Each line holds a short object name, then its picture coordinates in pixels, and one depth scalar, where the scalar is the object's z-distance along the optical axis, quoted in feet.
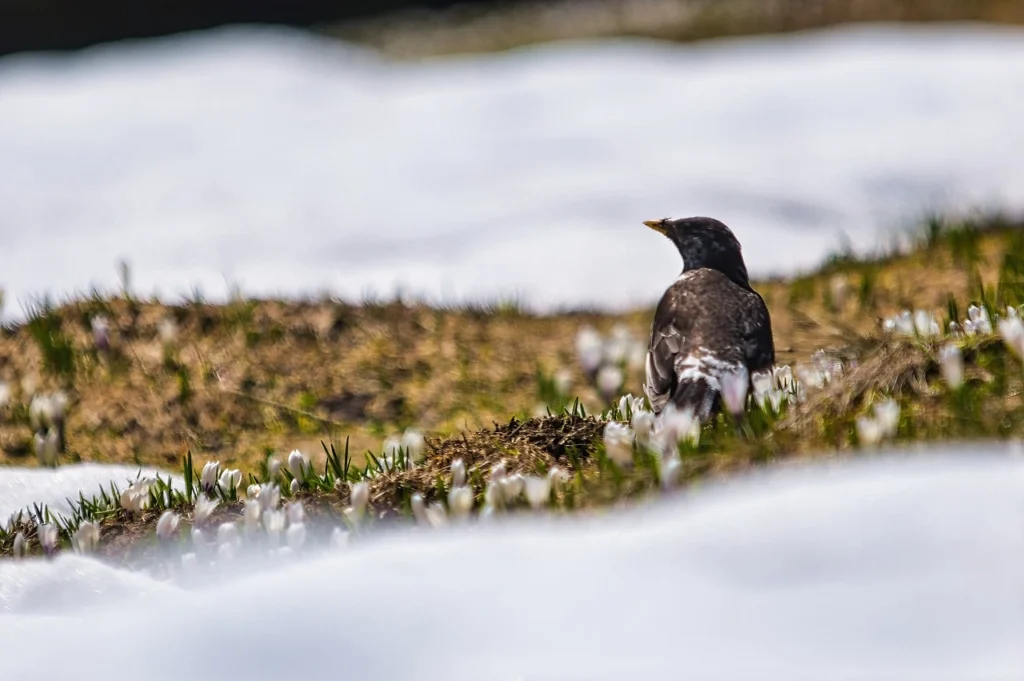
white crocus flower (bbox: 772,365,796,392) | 34.42
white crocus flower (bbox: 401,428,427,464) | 36.01
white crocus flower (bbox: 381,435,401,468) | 35.12
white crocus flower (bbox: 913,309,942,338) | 35.37
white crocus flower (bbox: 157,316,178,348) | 54.39
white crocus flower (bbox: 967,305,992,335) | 34.45
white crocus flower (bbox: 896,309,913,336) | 35.73
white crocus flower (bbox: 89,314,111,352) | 54.13
